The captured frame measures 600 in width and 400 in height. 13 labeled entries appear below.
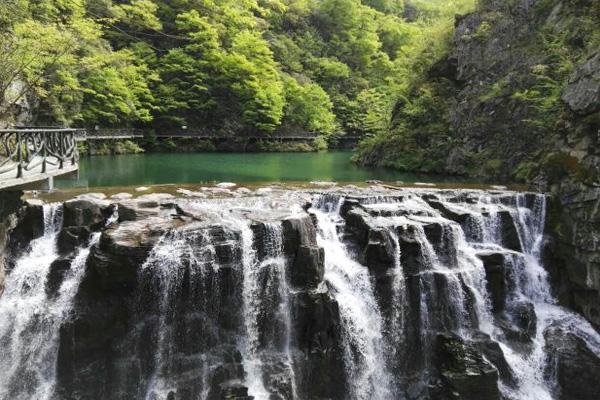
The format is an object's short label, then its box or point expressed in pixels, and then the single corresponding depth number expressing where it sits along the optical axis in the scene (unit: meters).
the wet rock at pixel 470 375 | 9.48
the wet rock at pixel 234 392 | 8.96
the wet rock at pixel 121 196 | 13.77
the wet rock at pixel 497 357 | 10.34
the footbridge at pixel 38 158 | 9.53
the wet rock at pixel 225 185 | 16.67
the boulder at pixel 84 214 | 11.56
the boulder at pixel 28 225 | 11.36
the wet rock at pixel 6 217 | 10.57
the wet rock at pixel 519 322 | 11.13
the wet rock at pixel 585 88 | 13.22
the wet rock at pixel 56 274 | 10.31
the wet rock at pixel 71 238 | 11.11
